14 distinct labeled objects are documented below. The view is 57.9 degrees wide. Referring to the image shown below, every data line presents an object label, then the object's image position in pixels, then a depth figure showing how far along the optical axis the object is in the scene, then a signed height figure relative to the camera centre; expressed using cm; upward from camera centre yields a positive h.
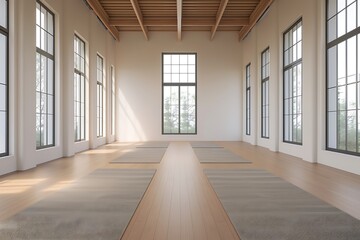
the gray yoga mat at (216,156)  640 -85
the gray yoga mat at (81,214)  225 -81
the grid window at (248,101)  1166 +59
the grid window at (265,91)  954 +78
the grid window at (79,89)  826 +74
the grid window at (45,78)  615 +78
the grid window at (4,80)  490 +56
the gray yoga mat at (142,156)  639 -85
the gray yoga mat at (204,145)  987 -88
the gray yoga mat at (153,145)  979 -87
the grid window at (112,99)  1198 +67
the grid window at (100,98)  1023 +61
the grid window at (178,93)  1254 +94
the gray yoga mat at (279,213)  225 -81
